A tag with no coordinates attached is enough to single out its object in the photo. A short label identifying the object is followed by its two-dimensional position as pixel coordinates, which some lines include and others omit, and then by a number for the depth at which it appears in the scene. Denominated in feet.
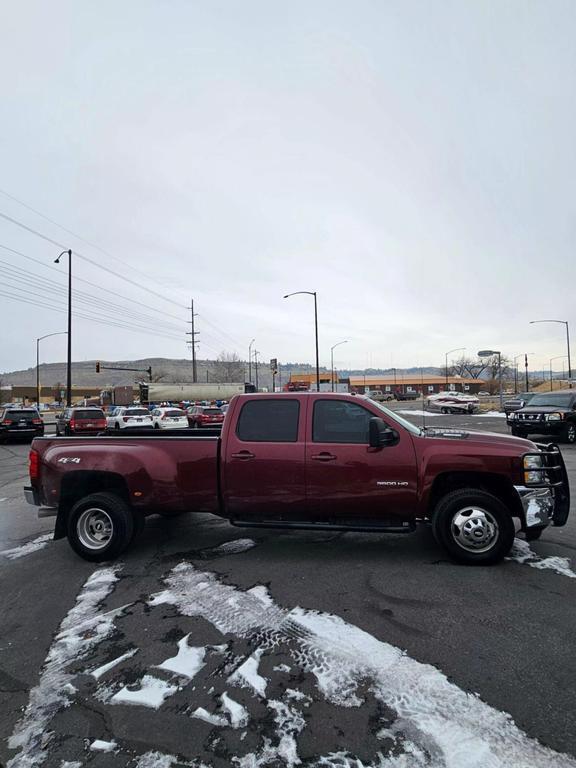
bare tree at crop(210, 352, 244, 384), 361.26
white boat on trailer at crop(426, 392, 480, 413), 126.62
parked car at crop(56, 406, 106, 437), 78.65
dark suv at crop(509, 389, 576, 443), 55.77
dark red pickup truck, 15.48
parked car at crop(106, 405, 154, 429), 84.74
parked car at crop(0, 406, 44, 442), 71.26
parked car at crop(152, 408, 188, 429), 88.63
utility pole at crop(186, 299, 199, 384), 261.67
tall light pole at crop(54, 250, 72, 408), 100.27
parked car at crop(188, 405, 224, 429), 88.17
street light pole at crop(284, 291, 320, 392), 127.34
